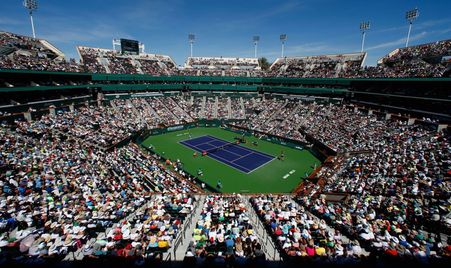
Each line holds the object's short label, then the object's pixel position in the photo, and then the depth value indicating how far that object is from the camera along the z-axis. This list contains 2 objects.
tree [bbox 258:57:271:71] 115.42
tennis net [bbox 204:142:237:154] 36.42
